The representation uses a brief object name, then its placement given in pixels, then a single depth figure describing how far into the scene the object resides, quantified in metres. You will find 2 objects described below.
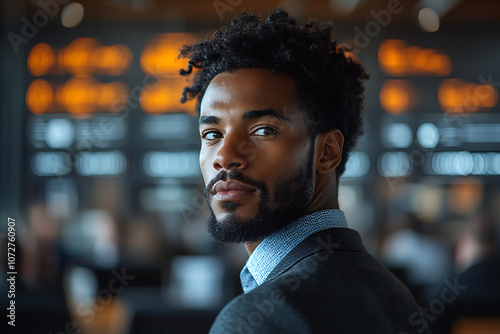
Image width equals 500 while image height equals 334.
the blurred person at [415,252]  3.52
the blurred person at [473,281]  2.48
